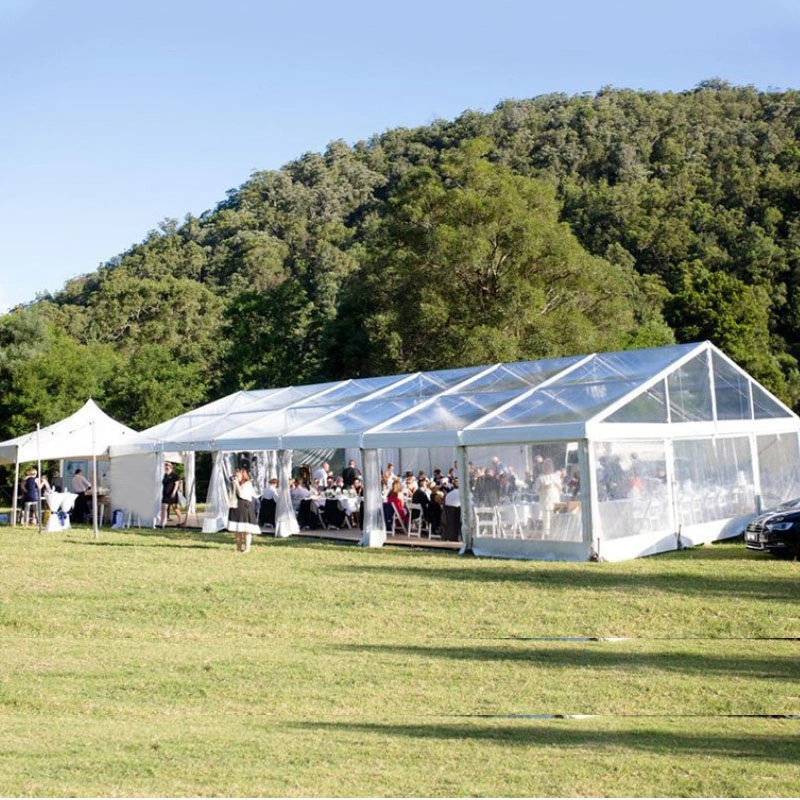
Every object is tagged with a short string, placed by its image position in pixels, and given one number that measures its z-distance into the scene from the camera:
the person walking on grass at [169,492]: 22.20
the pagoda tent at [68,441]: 23.08
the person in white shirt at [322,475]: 22.14
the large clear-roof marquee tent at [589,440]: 14.85
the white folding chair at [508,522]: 15.42
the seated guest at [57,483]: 25.38
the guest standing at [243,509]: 15.43
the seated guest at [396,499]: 19.16
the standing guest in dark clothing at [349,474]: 24.28
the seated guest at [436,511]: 18.17
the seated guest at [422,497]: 18.67
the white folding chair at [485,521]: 15.69
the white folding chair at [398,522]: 19.12
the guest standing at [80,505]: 25.48
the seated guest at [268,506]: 20.77
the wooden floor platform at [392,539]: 16.92
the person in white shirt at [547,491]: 14.95
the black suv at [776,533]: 14.39
